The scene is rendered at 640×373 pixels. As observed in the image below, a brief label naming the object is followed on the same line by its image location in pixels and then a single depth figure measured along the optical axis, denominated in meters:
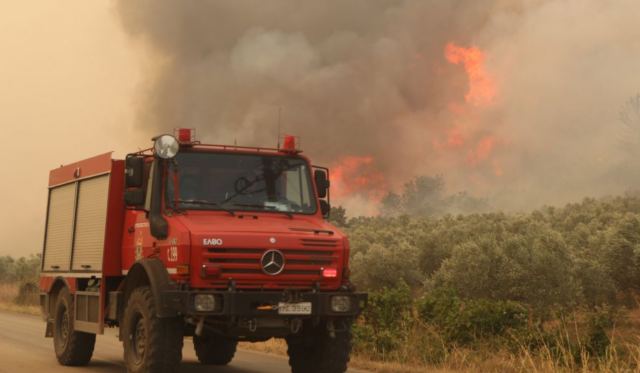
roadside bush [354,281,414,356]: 13.86
